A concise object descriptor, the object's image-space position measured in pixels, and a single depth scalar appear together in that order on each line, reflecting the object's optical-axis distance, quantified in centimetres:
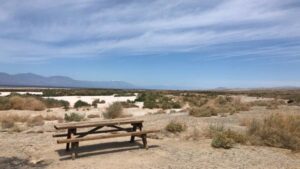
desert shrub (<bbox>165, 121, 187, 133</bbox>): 814
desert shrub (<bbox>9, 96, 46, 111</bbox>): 1705
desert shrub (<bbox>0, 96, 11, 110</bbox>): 1651
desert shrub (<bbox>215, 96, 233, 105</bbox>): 2068
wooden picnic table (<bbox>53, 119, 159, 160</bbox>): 570
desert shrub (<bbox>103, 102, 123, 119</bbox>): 1299
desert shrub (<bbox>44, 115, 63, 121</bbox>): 1265
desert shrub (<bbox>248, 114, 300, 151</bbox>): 666
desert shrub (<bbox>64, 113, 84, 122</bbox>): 1170
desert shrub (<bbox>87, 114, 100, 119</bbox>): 1382
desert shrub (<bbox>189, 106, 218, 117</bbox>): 1242
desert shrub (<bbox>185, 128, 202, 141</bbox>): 734
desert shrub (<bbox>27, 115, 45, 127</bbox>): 1083
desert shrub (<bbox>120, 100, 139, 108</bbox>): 1897
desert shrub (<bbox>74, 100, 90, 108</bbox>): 1961
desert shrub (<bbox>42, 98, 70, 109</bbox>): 1909
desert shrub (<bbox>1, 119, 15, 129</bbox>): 983
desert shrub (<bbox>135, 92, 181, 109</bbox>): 1896
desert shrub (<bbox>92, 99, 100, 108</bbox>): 2053
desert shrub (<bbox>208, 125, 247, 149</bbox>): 639
